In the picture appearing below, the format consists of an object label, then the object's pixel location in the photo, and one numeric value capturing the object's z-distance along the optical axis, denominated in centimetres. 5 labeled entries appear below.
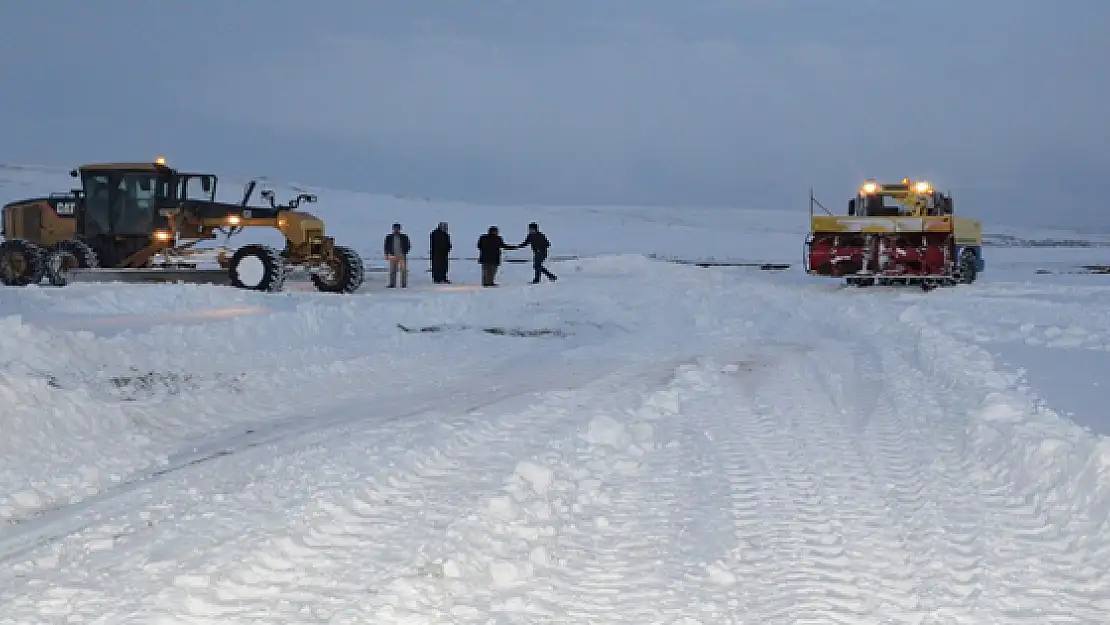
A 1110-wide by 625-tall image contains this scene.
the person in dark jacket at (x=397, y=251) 2309
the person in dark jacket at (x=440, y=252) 2409
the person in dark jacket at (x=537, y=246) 2427
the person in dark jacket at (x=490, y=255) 2330
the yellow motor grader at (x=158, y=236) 2102
